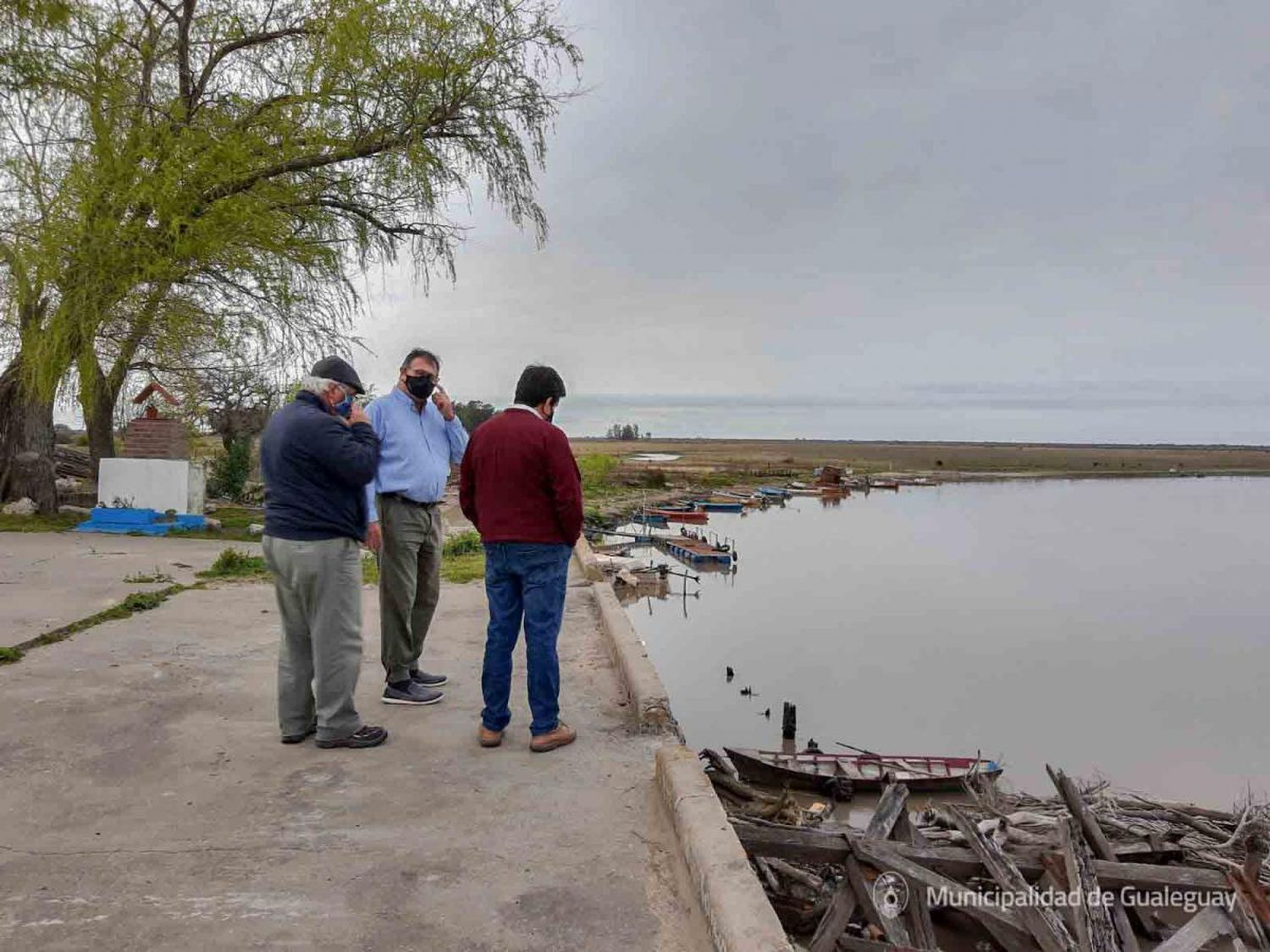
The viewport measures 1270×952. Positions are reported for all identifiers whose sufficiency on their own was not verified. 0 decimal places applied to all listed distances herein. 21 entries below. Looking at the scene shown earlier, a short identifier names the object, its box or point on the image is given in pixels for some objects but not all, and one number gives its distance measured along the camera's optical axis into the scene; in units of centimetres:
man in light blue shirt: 495
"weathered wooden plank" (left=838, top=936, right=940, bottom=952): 452
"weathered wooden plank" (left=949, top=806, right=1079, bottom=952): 457
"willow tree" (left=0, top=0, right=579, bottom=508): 1276
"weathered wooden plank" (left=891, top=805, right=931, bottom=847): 582
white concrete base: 1455
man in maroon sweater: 429
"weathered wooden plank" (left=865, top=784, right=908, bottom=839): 566
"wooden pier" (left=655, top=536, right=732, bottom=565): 3675
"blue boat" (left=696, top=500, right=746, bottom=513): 6169
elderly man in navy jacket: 418
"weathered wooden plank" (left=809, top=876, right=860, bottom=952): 454
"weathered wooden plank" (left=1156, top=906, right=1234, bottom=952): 479
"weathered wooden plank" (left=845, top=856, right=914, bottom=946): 448
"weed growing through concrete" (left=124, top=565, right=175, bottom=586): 884
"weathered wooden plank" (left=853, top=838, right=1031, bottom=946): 476
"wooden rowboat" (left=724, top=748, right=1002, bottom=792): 1192
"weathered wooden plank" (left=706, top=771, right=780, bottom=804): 735
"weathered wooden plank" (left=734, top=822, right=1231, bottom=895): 489
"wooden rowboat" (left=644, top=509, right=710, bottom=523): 5444
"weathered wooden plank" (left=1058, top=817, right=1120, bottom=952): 446
